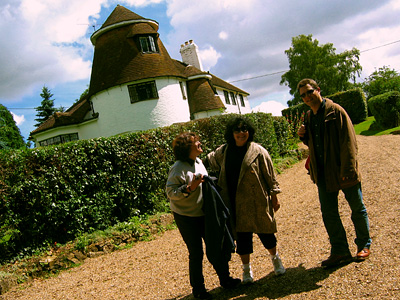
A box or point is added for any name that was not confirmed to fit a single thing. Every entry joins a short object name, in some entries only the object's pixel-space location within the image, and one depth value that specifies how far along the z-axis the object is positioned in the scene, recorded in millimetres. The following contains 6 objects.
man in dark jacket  3633
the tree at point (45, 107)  45719
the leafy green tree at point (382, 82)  34416
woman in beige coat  3658
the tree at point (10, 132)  22828
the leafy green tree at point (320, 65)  43594
